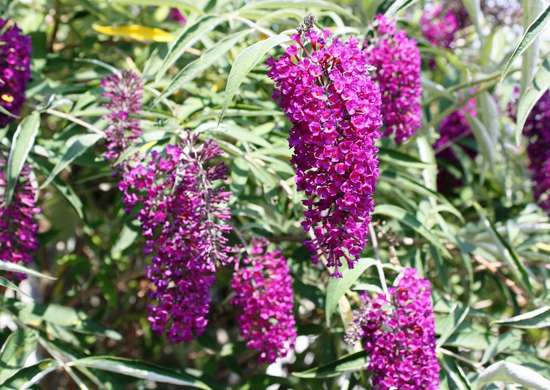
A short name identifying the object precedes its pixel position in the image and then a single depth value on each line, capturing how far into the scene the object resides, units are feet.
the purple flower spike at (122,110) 3.42
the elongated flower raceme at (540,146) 4.07
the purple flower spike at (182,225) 3.26
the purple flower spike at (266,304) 3.48
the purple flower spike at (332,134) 3.05
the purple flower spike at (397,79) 3.63
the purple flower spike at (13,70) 3.54
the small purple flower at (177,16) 4.79
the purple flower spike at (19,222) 3.45
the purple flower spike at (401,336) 3.29
